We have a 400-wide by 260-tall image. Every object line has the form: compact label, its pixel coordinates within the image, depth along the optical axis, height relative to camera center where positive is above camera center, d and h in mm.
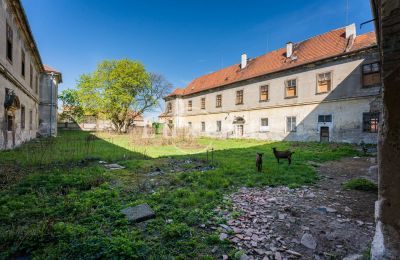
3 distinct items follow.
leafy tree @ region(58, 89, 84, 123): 43906 +5011
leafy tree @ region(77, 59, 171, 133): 27875 +5835
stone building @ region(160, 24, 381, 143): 14062 +3421
